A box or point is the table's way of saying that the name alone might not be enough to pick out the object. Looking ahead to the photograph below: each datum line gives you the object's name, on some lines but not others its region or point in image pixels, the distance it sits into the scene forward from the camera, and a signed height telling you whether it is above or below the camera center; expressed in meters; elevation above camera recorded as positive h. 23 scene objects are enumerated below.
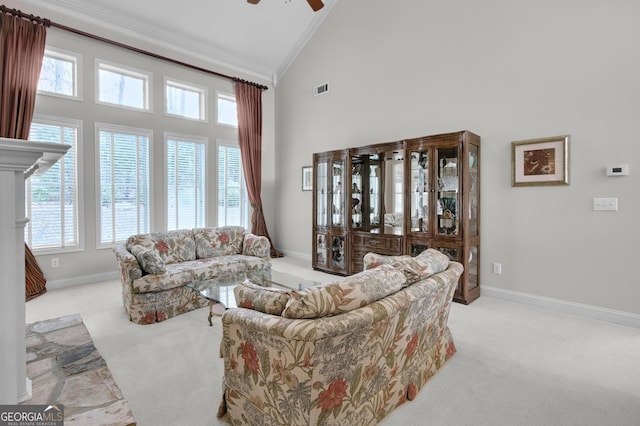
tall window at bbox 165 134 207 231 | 5.51 +0.53
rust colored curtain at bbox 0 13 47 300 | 3.95 +1.68
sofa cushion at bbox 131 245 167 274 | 3.34 -0.51
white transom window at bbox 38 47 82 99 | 4.34 +1.90
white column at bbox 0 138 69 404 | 1.22 -0.14
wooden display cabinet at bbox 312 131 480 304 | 3.91 +0.11
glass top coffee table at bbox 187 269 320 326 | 2.76 -0.73
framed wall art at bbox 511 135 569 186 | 3.52 +0.54
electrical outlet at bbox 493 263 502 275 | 4.02 -0.73
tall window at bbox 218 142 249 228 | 6.18 +0.45
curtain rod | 4.04 +2.49
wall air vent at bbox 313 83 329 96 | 6.03 +2.29
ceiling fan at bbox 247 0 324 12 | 3.48 +2.24
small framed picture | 6.34 +0.65
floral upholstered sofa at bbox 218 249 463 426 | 1.42 -0.66
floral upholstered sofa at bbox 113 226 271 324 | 3.27 -0.64
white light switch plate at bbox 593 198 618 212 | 3.25 +0.05
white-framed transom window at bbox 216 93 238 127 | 6.19 +1.96
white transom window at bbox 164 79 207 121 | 5.51 +1.96
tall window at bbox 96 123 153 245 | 4.83 +0.46
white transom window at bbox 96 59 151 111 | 4.80 +1.94
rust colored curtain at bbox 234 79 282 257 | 6.36 +1.38
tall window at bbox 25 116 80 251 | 4.27 +0.21
